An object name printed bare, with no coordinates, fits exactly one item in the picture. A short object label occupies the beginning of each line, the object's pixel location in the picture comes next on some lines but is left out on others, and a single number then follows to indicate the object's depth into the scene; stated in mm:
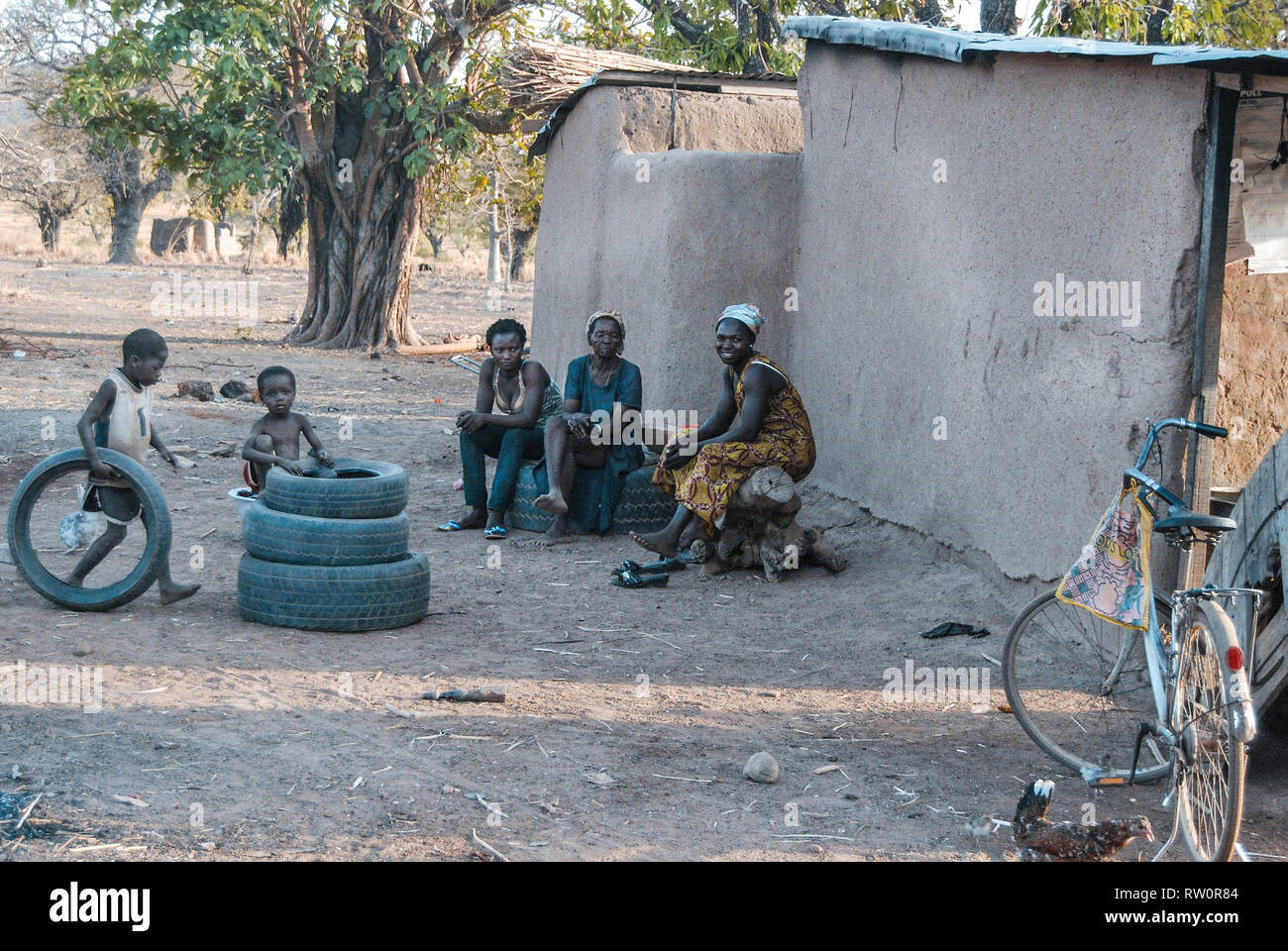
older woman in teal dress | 7621
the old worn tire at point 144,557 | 5664
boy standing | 5770
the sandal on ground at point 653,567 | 6922
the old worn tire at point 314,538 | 5637
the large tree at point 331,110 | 14109
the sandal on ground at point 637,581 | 6809
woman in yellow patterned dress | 6852
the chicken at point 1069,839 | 3615
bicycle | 3455
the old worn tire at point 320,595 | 5633
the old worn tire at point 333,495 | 5711
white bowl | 6318
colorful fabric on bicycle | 4102
